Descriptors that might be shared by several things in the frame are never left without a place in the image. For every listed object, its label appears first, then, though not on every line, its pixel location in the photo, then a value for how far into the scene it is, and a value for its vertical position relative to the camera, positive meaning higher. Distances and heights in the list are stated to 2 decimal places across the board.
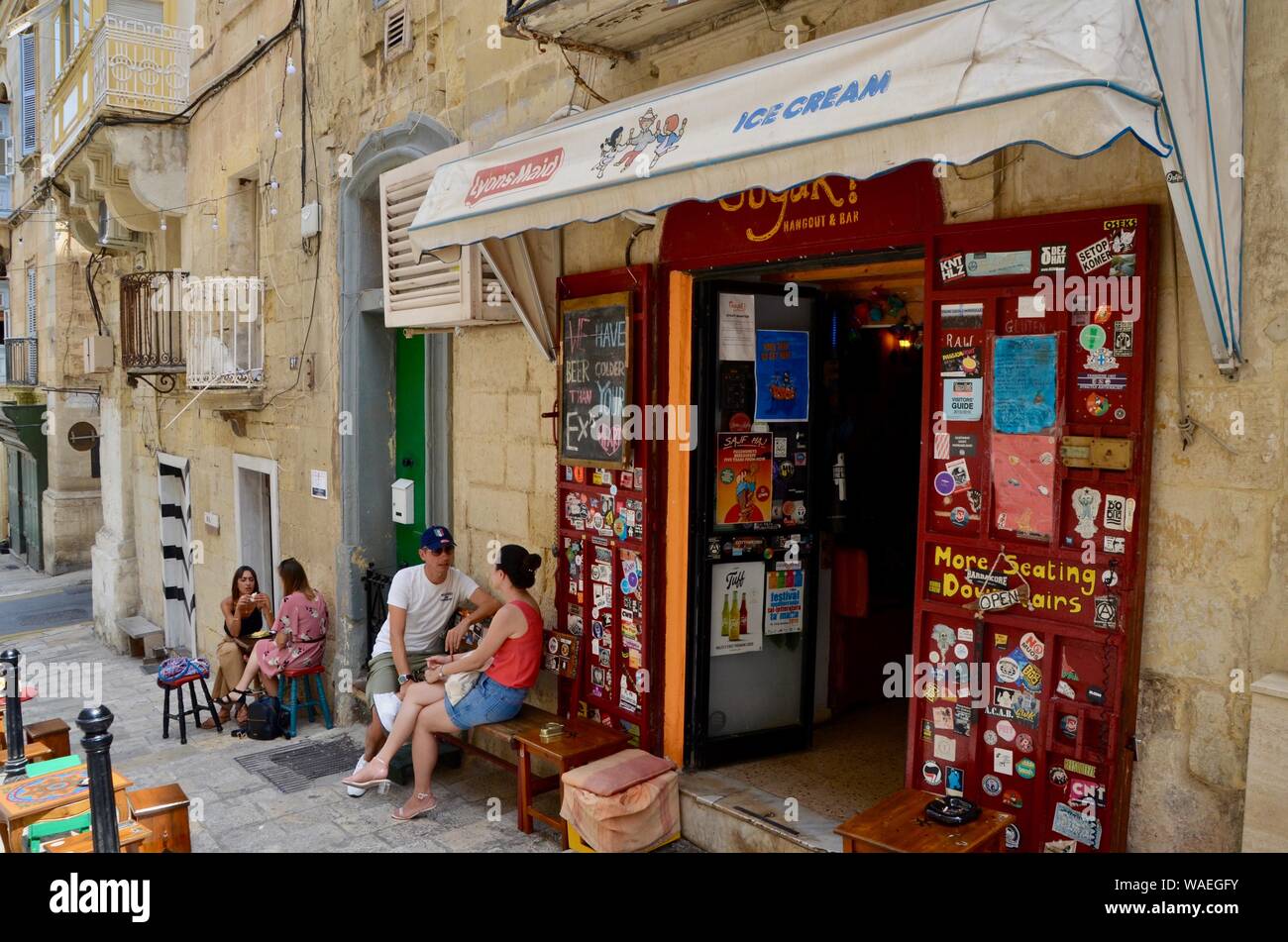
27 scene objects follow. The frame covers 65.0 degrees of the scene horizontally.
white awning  2.73 +0.93
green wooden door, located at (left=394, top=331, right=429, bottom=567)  8.12 -0.28
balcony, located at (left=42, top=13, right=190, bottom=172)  11.45 +3.74
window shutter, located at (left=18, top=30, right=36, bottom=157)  19.94 +6.05
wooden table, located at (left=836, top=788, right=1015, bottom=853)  3.54 -1.57
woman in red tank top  5.68 -1.58
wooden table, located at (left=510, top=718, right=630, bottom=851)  5.25 -1.87
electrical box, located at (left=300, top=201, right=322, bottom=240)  8.74 +1.49
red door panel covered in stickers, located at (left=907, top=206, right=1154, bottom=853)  3.53 -0.46
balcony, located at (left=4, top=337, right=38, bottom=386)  21.41 +0.63
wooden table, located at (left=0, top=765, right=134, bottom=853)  4.42 -1.85
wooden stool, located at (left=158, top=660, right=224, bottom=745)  8.41 -2.57
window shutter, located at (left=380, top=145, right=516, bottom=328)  6.34 +0.77
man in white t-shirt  6.43 -1.47
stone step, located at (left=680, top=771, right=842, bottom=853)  4.63 -2.05
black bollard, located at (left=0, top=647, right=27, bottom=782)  5.11 -1.72
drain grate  6.97 -2.70
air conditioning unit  13.72 +2.11
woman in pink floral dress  8.27 -1.98
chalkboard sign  5.58 +0.08
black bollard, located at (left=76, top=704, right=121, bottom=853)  3.76 -1.46
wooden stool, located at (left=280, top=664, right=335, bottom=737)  8.20 -2.42
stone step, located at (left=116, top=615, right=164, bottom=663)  13.30 -3.25
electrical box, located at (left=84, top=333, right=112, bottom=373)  14.47 +0.54
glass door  5.47 -0.72
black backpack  8.09 -2.62
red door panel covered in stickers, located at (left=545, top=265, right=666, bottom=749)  5.53 -0.64
